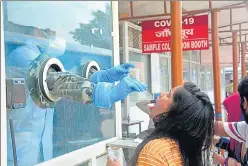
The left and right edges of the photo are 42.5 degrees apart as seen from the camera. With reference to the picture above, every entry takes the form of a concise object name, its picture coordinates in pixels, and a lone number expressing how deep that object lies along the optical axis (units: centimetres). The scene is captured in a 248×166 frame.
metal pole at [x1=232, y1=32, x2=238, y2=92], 635
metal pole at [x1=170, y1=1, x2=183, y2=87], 274
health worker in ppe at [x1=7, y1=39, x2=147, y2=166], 140
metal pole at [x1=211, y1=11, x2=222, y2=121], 448
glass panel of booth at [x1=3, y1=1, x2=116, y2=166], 142
